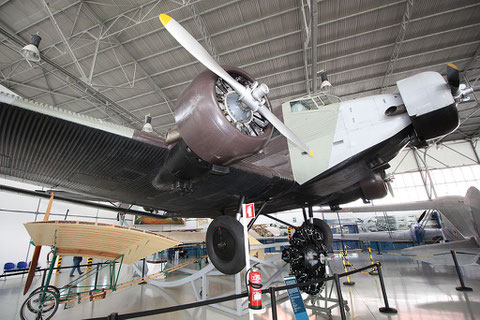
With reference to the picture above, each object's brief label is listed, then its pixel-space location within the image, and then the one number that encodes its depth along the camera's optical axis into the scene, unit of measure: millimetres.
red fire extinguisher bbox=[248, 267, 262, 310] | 2463
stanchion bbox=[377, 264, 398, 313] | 4184
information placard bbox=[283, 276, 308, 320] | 3270
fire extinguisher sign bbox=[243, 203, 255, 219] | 3296
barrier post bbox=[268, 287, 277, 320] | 2439
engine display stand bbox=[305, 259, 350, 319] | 4091
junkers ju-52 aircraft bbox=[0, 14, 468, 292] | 2350
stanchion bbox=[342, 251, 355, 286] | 6483
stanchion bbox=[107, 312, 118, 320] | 1733
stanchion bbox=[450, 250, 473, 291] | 5285
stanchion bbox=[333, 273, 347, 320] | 3068
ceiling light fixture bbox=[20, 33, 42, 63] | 6477
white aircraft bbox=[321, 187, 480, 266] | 7082
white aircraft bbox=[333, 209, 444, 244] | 12273
